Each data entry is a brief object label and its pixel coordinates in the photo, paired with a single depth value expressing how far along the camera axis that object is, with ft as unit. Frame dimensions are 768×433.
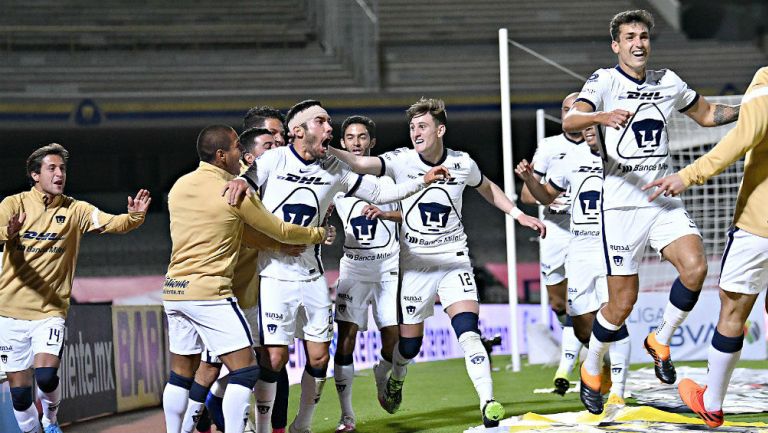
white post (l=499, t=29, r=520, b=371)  84.58
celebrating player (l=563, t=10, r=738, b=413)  46.60
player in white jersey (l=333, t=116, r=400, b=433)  56.18
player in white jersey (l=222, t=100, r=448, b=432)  46.98
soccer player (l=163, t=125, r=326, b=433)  41.70
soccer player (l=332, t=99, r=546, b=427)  51.75
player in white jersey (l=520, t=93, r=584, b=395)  67.05
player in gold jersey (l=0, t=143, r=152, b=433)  53.26
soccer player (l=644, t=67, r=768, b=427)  38.45
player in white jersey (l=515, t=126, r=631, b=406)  63.41
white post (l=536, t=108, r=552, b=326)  94.81
